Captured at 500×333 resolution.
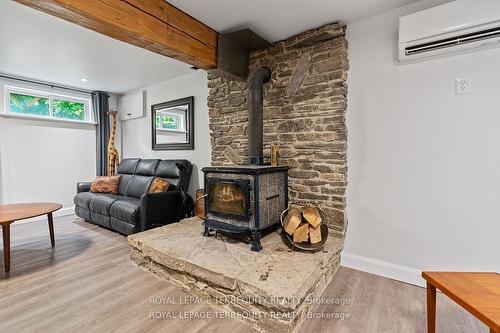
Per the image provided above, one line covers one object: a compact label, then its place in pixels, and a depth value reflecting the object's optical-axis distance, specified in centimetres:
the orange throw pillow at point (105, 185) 391
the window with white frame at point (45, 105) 389
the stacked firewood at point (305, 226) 204
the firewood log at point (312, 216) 207
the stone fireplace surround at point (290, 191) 159
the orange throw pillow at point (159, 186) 326
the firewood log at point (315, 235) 203
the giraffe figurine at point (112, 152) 470
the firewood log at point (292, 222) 208
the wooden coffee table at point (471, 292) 105
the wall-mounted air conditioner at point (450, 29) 166
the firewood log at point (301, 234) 204
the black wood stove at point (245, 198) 208
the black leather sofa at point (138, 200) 294
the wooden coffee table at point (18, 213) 221
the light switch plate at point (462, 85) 183
